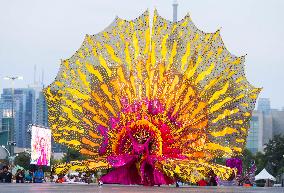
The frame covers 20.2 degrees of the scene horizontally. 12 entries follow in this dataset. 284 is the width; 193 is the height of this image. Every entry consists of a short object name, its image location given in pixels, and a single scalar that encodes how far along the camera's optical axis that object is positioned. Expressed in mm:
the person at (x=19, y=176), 45969
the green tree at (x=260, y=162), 110438
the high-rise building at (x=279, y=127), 188812
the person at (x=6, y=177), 45278
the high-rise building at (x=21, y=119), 193750
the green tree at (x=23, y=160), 109875
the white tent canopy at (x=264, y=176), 86950
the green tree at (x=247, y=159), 119688
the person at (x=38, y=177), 49178
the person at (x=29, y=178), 49256
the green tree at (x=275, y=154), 107875
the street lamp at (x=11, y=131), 72662
